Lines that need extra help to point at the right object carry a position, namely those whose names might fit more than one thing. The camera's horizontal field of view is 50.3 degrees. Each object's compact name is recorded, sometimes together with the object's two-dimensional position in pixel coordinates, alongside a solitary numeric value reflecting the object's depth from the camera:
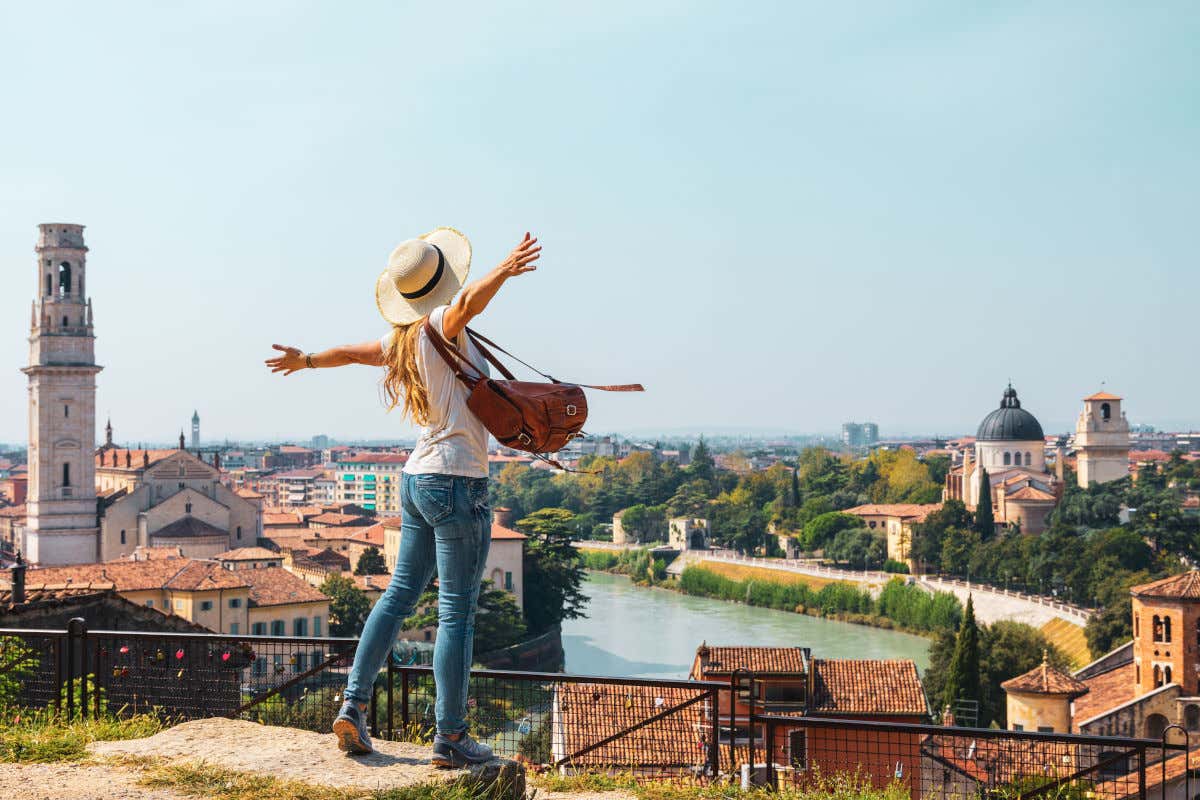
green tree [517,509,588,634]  32.66
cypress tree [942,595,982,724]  22.94
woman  3.25
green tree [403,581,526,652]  27.77
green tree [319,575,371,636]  26.61
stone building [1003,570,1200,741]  21.67
